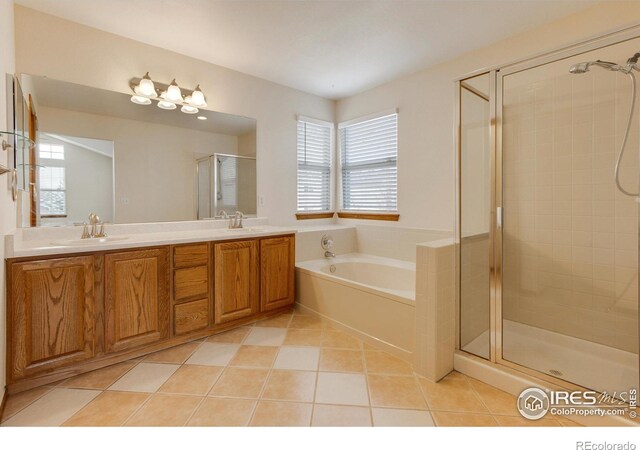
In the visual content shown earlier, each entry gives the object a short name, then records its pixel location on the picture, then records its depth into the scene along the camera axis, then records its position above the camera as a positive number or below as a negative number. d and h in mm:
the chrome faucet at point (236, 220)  3093 +12
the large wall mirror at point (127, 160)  2219 +539
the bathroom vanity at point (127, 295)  1700 -510
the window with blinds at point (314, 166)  3855 +727
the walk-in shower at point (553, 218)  1858 +16
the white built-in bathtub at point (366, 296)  2100 -647
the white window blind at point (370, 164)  3586 +725
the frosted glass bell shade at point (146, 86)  2570 +1169
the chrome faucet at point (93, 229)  2295 -57
